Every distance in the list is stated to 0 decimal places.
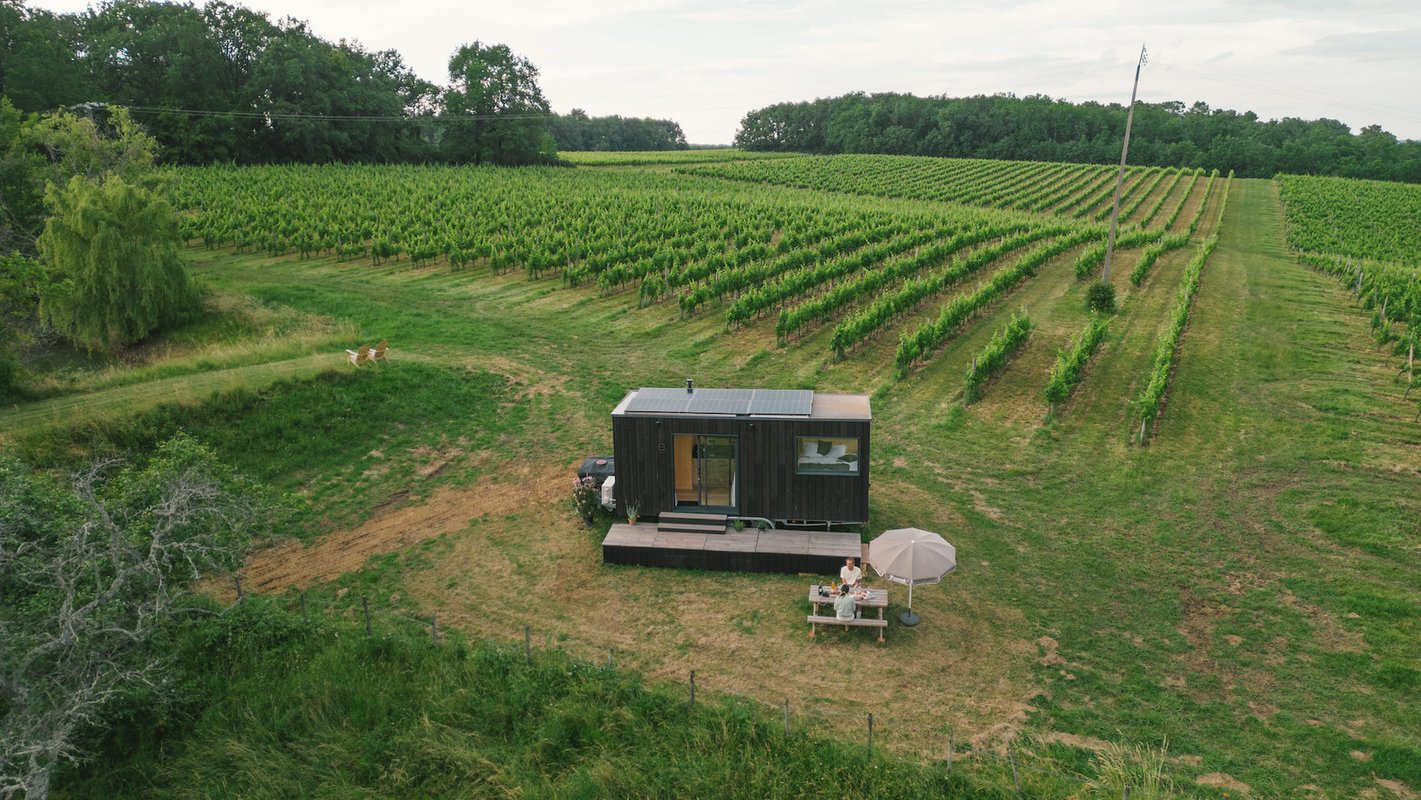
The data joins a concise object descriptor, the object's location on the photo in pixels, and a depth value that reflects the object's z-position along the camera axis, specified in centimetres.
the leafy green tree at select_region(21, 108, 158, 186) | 3167
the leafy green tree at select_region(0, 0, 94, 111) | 5316
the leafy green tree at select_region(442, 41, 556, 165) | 8400
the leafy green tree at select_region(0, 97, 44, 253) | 2884
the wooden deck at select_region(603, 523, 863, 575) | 1364
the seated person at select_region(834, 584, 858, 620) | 1180
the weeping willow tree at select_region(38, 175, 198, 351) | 2491
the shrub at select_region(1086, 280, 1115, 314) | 2983
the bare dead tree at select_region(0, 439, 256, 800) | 852
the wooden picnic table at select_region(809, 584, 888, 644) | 1173
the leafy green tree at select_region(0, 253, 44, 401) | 1839
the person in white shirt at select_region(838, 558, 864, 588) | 1198
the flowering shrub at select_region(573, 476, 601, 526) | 1541
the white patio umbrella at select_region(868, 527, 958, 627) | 1165
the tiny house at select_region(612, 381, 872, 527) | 1423
